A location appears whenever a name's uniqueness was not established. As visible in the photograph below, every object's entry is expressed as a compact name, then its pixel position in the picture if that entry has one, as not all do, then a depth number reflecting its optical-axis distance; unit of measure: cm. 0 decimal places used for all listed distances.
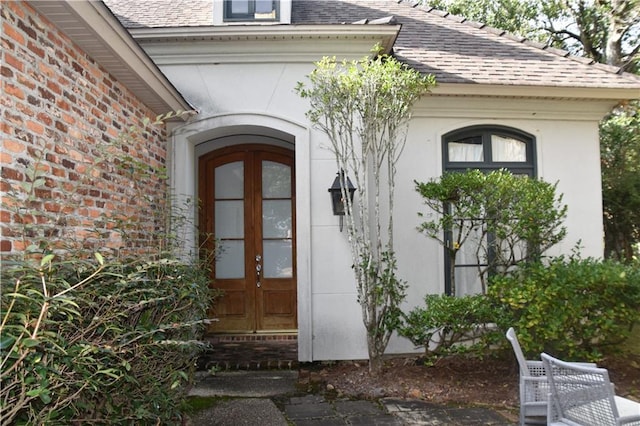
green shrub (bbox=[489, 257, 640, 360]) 461
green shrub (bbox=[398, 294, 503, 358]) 490
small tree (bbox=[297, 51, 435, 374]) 466
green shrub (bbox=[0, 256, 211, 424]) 207
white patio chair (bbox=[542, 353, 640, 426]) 254
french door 700
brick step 562
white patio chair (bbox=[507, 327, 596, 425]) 340
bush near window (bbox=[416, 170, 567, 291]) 504
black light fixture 541
